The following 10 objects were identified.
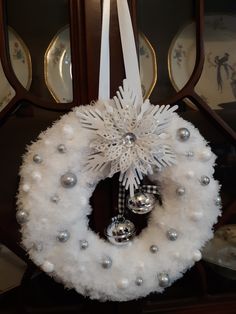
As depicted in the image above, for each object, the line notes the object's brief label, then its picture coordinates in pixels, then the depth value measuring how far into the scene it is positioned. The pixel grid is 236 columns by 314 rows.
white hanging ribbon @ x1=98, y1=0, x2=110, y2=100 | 0.55
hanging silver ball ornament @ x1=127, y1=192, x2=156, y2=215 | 0.57
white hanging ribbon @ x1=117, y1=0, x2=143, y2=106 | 0.56
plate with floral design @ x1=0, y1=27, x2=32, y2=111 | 0.57
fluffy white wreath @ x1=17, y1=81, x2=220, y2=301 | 0.54
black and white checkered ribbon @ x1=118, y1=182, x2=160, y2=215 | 0.58
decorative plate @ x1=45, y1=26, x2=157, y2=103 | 0.58
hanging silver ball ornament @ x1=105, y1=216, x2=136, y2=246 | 0.58
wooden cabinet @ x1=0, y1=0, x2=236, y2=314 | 0.57
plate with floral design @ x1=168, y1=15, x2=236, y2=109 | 0.60
